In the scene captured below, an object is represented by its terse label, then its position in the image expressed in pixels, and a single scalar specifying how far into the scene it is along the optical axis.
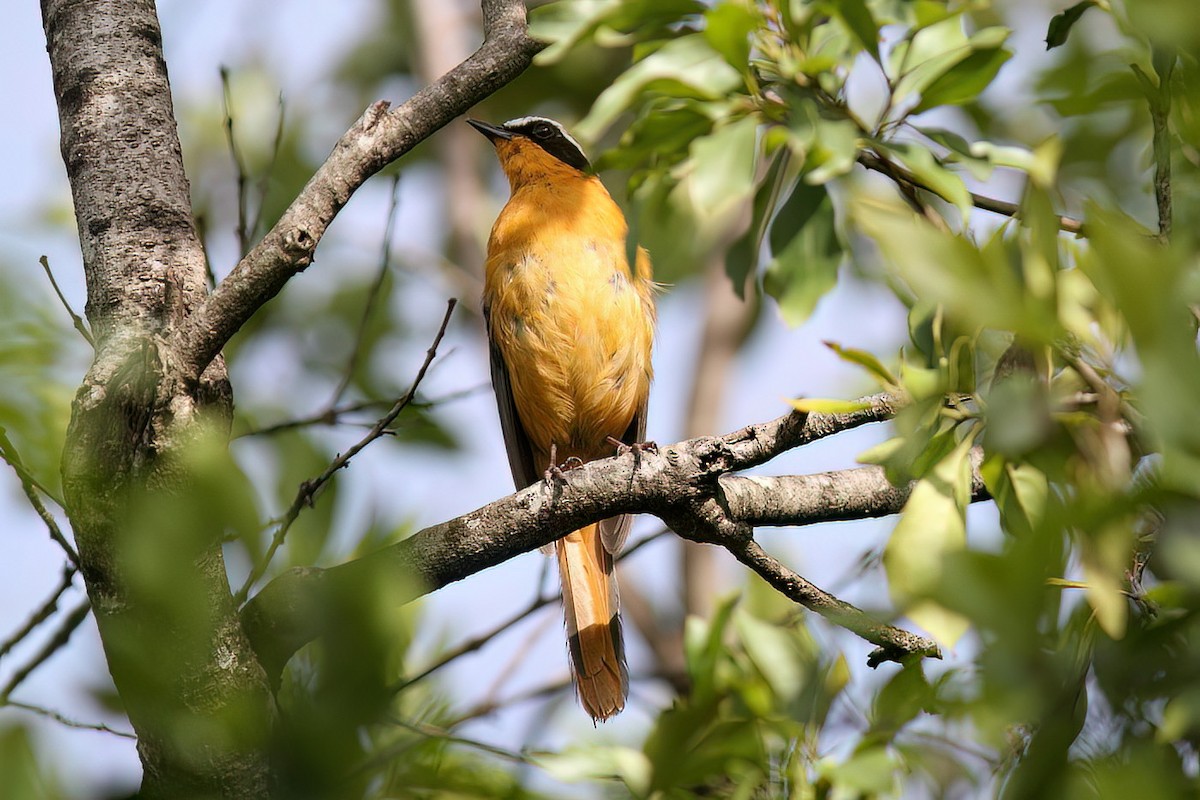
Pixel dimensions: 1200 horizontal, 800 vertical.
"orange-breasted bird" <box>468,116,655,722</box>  9.79
